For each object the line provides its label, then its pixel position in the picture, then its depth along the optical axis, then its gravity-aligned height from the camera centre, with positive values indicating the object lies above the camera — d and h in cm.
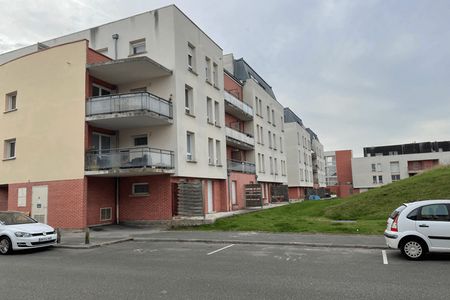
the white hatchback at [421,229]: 960 -96
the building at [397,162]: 8569 +654
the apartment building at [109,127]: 1925 +401
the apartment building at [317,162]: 7444 +651
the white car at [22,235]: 1257 -105
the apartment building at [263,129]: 3691 +692
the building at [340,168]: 9644 +642
